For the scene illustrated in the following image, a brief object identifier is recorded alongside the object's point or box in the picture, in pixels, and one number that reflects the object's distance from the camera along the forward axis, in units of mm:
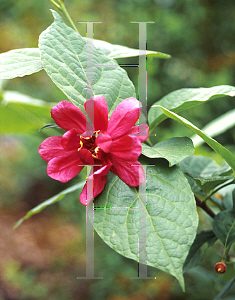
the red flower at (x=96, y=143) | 454
